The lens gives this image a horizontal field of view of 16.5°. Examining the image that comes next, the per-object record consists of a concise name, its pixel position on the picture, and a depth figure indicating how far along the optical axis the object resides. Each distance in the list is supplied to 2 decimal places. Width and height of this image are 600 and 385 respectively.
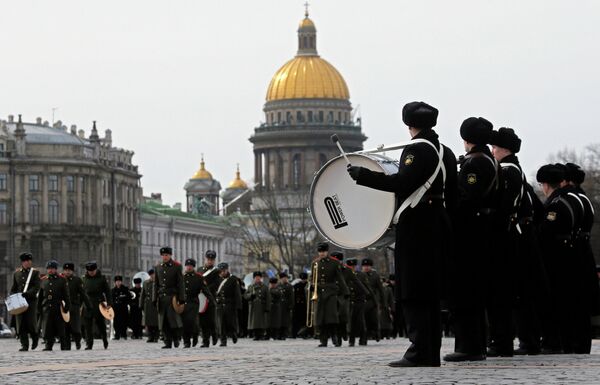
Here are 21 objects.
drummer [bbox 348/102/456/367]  16.56
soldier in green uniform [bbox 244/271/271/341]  44.91
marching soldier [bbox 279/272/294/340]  46.08
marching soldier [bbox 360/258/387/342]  34.50
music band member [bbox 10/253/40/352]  31.22
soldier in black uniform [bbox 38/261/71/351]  30.97
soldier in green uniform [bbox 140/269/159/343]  40.12
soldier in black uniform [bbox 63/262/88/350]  31.55
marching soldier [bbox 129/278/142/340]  48.91
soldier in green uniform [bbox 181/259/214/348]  32.56
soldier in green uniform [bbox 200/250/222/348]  33.41
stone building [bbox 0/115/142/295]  156.12
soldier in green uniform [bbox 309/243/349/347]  31.44
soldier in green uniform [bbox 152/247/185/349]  31.31
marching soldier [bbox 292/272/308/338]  47.91
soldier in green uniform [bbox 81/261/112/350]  32.69
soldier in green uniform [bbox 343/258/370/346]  33.06
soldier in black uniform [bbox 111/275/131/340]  48.66
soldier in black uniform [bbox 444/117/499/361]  17.72
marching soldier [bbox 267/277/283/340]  45.53
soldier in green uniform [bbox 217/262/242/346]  37.44
